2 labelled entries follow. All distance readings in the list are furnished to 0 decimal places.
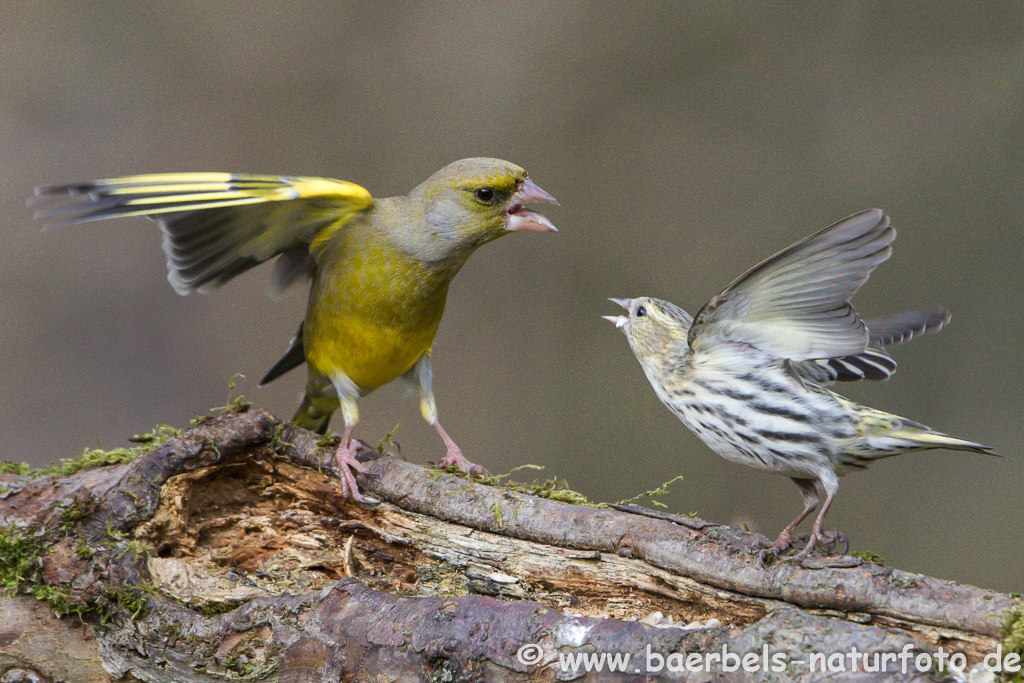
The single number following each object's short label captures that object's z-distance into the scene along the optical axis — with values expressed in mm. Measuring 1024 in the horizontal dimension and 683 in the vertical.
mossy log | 5578
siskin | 6578
